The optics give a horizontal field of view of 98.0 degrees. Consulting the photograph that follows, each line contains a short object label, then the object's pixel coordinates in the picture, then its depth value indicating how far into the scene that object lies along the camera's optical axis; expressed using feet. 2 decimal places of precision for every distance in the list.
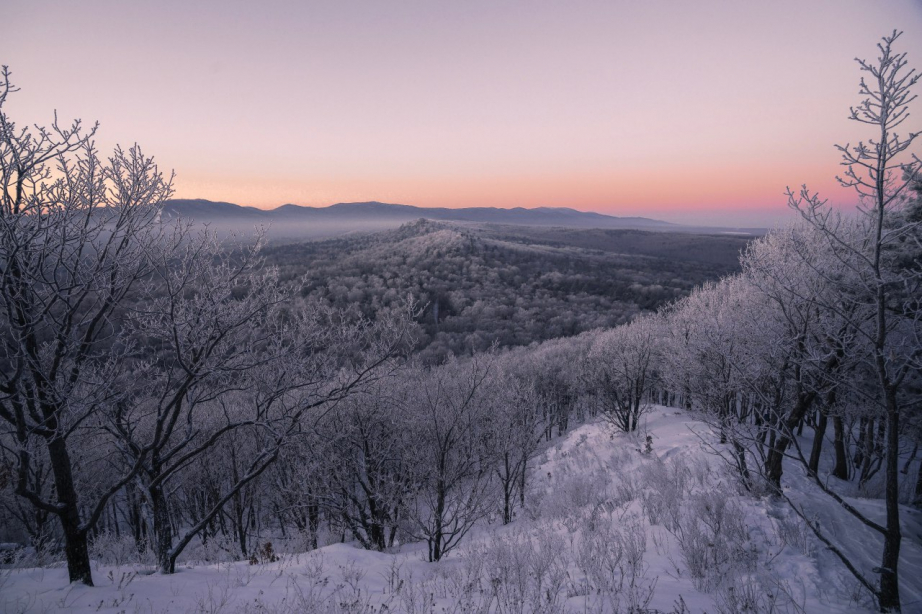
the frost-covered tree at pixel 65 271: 14.83
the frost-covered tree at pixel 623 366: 66.59
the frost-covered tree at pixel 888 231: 12.52
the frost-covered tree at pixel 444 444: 31.09
